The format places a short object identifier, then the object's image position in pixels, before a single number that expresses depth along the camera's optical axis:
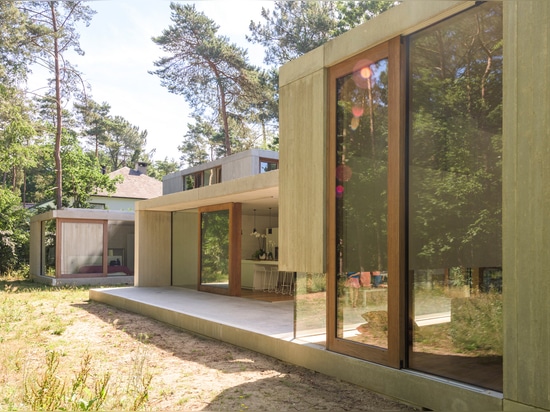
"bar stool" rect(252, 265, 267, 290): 13.40
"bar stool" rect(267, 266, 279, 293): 13.01
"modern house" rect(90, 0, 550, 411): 3.50
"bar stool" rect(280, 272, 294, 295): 12.42
